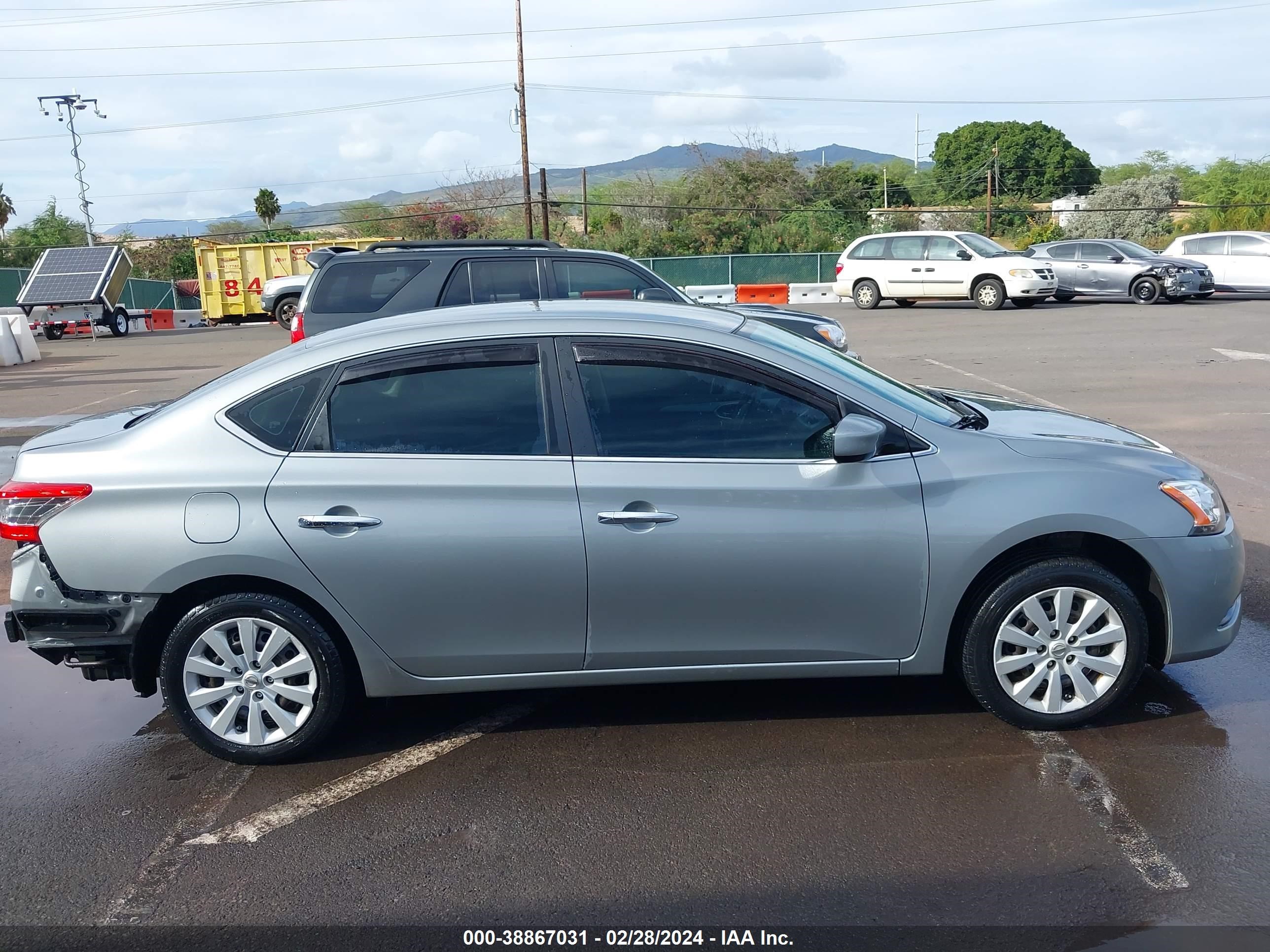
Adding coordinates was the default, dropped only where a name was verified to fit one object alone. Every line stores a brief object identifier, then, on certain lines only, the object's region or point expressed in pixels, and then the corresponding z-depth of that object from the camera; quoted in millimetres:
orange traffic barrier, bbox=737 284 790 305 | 31250
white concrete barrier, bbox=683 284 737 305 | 27500
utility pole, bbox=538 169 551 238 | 39250
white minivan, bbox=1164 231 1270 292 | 25422
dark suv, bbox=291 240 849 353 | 9516
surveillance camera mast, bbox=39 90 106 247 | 54094
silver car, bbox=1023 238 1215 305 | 24453
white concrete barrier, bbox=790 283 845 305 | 33406
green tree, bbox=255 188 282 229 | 69000
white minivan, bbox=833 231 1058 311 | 24078
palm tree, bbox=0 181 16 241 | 66438
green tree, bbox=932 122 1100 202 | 102975
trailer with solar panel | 30375
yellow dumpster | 34125
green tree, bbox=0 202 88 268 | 64312
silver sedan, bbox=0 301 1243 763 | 4055
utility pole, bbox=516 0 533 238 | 38969
